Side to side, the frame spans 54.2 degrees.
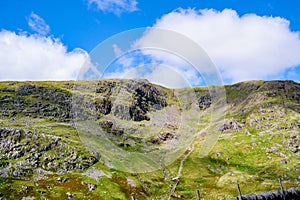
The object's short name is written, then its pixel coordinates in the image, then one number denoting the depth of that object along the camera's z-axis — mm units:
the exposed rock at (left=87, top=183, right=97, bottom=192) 120312
